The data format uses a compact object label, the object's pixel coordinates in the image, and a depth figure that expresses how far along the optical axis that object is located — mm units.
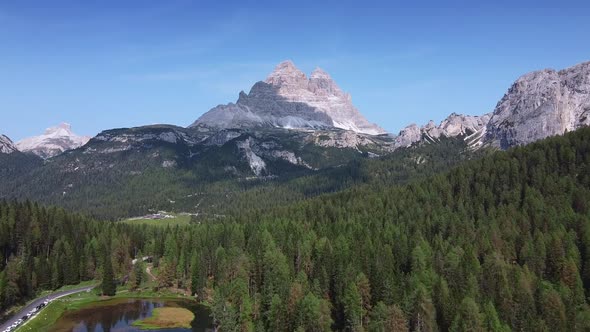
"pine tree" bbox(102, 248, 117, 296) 152875
